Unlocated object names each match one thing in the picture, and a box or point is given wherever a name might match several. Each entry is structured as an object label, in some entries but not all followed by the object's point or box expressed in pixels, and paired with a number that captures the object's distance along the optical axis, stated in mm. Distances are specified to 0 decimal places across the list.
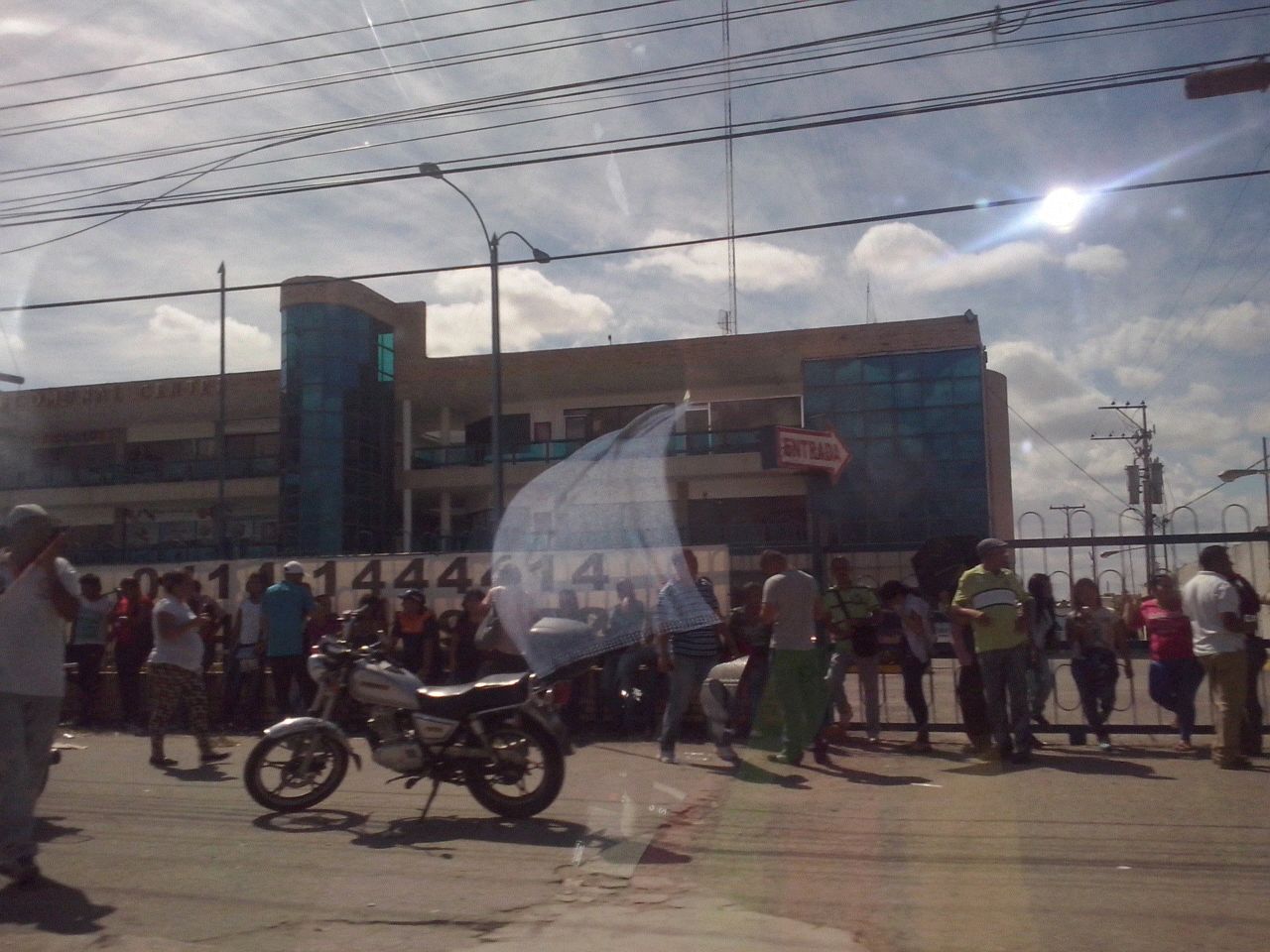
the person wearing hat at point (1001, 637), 8969
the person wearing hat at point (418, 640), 11141
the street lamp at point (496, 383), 20656
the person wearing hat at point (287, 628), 11219
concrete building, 34469
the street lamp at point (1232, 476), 32884
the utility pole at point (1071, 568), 10391
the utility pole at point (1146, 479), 44281
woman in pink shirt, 9422
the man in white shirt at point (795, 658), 9055
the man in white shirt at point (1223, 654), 8633
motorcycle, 7262
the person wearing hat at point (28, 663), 5746
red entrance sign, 31531
